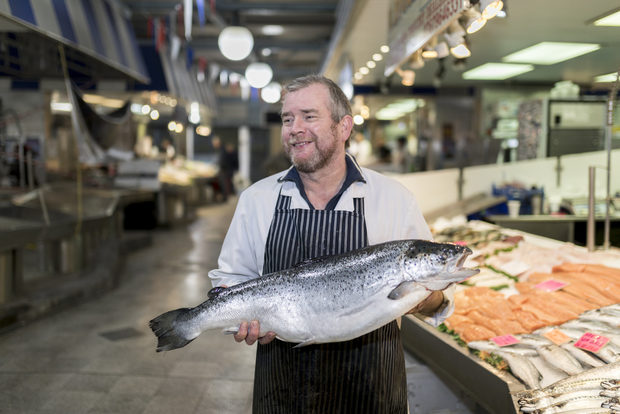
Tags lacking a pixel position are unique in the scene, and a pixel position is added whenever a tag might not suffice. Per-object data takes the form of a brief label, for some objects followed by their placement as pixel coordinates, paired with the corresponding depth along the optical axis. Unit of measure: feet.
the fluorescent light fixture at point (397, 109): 51.16
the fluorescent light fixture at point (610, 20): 19.33
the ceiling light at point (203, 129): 70.34
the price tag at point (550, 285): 13.12
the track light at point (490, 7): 11.25
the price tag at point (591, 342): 9.73
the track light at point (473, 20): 12.96
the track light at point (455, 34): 14.85
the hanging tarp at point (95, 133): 27.04
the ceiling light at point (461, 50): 15.99
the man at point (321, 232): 7.16
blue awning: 20.06
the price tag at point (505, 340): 10.76
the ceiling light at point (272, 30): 50.20
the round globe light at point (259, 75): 39.42
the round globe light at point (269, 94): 56.59
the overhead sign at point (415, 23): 13.30
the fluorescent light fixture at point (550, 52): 25.56
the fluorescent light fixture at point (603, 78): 20.72
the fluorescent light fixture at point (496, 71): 32.81
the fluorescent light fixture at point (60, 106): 51.49
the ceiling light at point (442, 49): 16.69
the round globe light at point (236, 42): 29.19
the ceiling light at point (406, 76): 23.76
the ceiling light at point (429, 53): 18.20
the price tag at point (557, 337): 10.47
